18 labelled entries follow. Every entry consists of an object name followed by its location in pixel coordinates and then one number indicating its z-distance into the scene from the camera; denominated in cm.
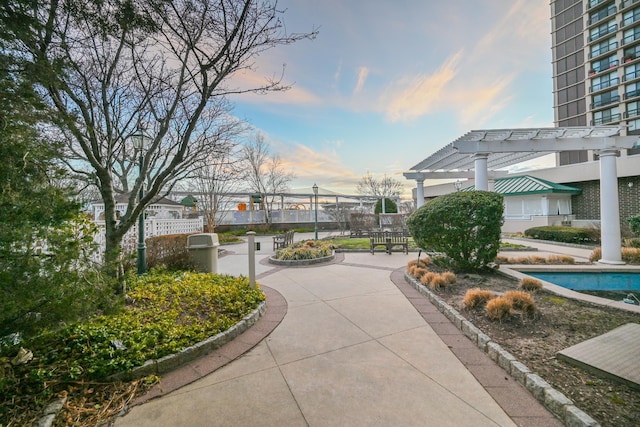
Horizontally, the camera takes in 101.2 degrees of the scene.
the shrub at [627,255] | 750
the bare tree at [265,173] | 2183
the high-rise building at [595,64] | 2753
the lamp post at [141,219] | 525
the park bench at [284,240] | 1113
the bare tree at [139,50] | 358
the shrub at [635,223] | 880
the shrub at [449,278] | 515
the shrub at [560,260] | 736
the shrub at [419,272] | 588
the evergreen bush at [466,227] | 574
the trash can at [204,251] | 641
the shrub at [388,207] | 2317
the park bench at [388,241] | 983
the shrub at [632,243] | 906
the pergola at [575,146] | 736
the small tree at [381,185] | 3622
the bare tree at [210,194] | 1658
